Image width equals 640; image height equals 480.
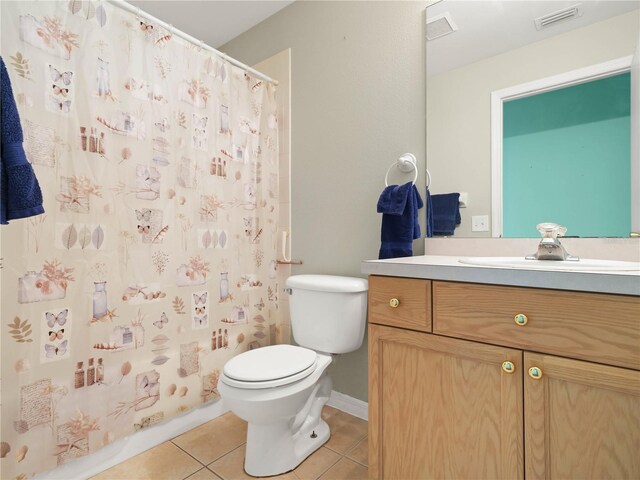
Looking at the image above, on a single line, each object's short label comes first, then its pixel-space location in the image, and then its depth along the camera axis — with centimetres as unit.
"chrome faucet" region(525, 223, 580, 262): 111
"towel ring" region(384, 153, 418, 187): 156
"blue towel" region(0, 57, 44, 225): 95
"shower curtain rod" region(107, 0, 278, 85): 142
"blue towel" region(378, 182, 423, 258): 145
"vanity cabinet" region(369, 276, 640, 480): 75
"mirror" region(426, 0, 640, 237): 118
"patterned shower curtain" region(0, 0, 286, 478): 118
